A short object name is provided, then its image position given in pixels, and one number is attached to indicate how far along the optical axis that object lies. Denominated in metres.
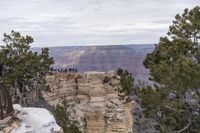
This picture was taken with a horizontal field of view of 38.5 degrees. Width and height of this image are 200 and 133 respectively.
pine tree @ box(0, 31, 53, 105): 22.20
